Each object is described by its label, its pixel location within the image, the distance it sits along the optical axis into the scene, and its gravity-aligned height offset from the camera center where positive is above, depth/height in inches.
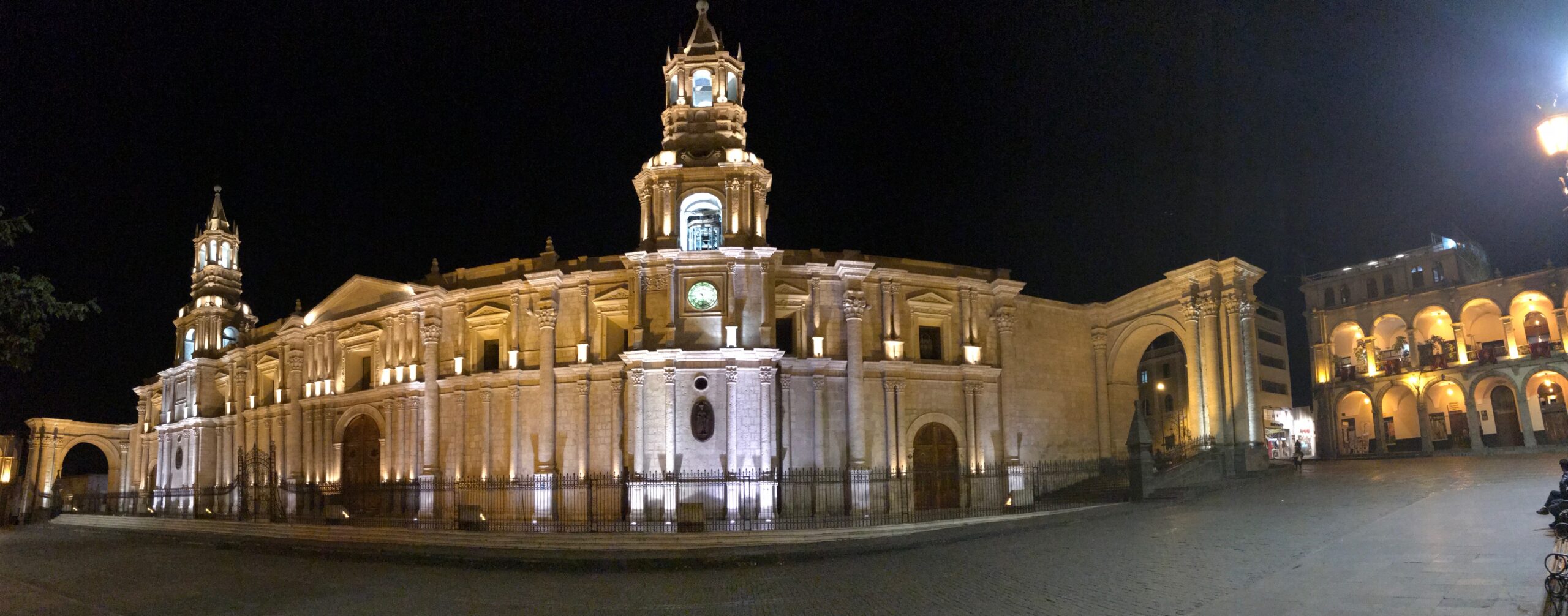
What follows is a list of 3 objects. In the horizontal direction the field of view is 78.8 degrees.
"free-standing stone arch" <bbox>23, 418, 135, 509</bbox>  2126.0 -10.4
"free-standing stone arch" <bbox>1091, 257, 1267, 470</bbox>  1165.1 +80.3
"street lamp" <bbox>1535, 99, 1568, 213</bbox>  396.8 +111.5
